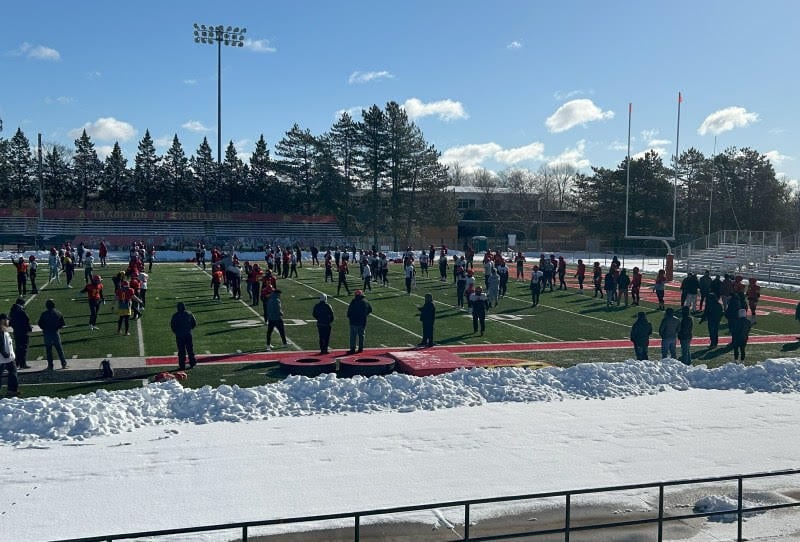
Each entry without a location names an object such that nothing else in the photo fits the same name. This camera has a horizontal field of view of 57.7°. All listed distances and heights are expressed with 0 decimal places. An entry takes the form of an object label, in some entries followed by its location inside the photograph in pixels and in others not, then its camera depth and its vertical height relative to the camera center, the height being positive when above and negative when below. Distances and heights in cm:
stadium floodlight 5888 +1594
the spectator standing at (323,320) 1565 -190
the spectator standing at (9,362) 1178 -217
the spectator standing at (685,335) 1541 -211
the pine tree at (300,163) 7588 +721
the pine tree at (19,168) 7688 +638
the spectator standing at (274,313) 1639 -184
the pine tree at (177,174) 7969 +619
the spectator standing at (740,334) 1634 -219
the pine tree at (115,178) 7844 +557
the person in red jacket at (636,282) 2594 -165
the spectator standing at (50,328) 1369 -188
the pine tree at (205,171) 7981 +657
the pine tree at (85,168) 7800 +661
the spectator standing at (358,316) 1594 -184
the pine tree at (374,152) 6962 +782
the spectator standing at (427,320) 1705 -204
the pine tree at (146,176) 7900 +583
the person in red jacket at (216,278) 2544 -166
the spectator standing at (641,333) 1508 -201
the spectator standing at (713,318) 1780 -200
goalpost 3816 -153
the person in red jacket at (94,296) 1878 -175
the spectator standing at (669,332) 1545 -205
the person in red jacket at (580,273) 3014 -159
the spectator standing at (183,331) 1414 -196
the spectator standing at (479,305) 1880 -187
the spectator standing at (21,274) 2561 -164
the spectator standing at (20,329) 1374 -193
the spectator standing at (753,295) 2245 -178
